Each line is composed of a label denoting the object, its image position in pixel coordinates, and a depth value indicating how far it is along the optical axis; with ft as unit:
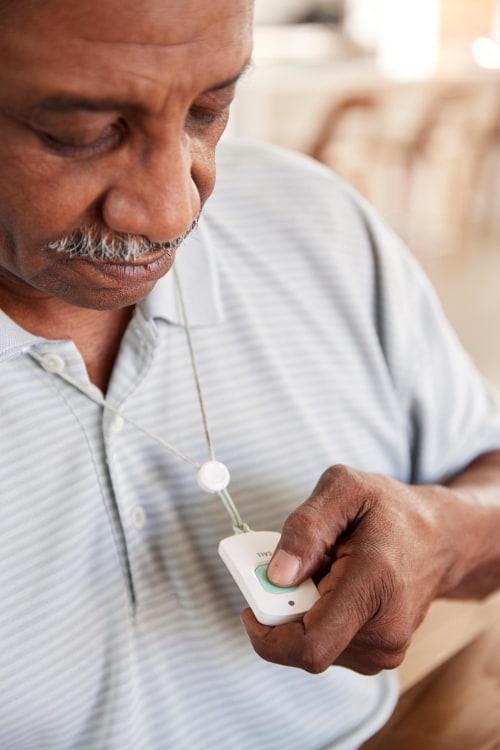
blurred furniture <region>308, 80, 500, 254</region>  15.23
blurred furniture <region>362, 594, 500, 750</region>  3.06
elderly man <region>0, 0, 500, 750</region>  2.31
